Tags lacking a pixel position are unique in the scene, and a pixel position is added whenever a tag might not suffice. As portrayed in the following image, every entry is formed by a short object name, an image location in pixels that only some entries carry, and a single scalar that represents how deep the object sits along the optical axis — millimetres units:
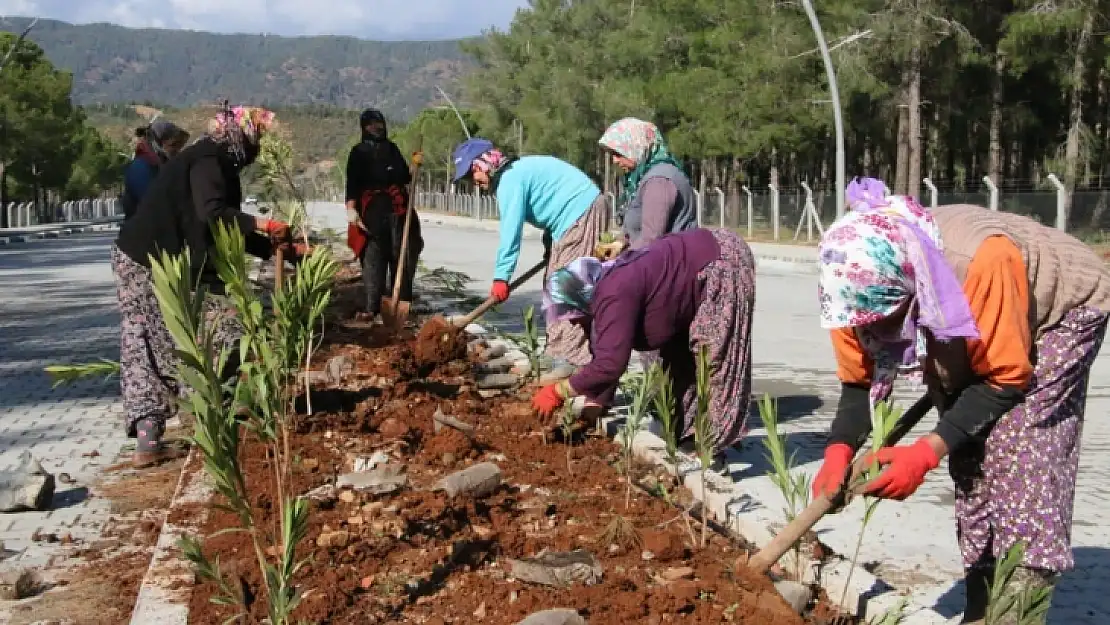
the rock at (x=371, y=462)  4967
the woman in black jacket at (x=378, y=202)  9625
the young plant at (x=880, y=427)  2980
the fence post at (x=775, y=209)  30844
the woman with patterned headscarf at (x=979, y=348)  2791
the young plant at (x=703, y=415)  4023
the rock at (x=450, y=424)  5422
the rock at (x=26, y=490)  5043
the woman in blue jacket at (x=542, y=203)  6504
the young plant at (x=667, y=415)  4176
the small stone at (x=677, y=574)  3594
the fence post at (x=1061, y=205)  19728
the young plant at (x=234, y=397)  2918
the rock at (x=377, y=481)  4559
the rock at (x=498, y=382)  7016
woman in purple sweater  4465
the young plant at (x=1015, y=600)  2768
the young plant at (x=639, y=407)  4638
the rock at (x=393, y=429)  5562
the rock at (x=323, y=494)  4470
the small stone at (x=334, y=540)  3916
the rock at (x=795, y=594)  3412
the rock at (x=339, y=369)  7004
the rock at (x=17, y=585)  3949
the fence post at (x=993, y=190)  21266
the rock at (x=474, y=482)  4449
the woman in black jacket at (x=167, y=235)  5617
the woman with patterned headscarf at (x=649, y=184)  5719
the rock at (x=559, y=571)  3541
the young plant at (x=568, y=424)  5079
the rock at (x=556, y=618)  3070
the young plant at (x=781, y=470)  3535
